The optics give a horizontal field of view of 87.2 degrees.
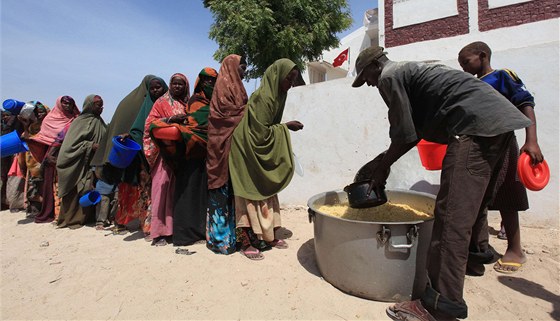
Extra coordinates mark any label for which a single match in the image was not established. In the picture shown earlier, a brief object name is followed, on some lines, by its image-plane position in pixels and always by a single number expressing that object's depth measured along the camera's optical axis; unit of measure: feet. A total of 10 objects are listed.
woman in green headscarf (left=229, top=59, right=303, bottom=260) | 9.00
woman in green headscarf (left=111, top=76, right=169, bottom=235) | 11.45
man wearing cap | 5.45
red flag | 58.29
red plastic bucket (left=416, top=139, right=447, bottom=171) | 9.23
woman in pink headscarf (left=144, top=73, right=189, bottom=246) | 10.68
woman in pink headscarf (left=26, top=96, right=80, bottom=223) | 13.91
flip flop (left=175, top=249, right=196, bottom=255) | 9.78
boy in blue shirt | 7.54
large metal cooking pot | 6.20
